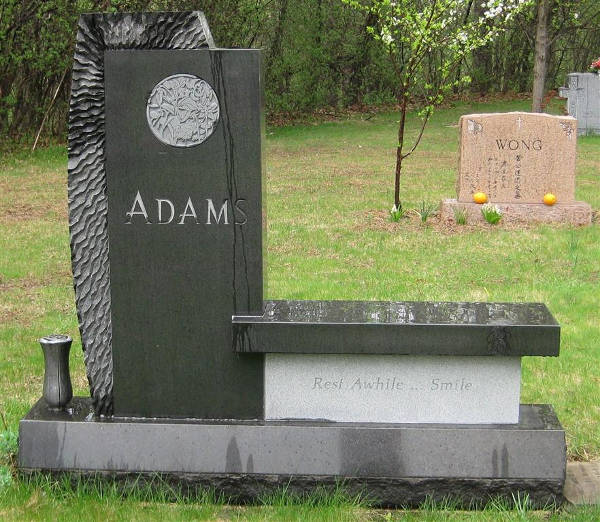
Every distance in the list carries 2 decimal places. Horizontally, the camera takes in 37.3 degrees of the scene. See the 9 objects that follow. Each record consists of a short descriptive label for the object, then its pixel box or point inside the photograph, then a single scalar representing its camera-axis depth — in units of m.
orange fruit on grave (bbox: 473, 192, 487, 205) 10.89
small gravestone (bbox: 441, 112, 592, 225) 10.77
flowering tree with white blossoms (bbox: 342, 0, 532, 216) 10.98
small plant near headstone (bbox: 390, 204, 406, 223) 11.05
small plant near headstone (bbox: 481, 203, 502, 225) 10.62
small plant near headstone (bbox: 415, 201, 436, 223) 10.91
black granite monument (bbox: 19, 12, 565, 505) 3.94
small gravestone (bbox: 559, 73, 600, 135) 21.02
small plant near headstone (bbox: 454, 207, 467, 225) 10.66
